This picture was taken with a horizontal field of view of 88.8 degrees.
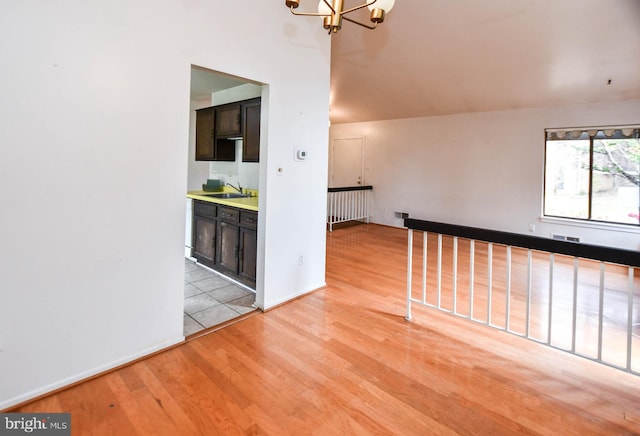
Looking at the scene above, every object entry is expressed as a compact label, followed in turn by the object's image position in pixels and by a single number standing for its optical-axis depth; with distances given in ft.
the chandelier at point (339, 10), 6.48
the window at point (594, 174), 16.08
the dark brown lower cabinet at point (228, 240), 11.07
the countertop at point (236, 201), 10.92
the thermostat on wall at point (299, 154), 10.33
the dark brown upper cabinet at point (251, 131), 11.93
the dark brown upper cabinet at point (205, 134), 14.53
